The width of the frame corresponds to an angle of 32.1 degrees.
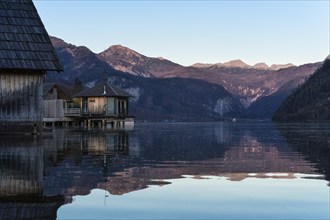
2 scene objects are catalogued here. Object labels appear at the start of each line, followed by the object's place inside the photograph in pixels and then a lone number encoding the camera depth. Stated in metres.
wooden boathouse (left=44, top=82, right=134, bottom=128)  81.69
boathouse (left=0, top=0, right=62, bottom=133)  32.75
